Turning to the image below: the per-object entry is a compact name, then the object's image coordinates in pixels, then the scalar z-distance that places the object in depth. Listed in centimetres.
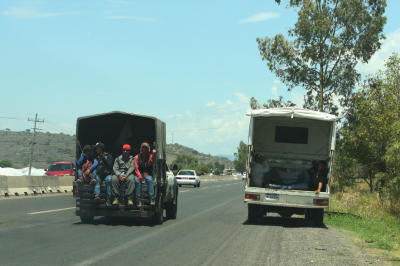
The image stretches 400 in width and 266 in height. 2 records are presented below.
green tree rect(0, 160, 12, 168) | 12619
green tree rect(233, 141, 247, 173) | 17425
